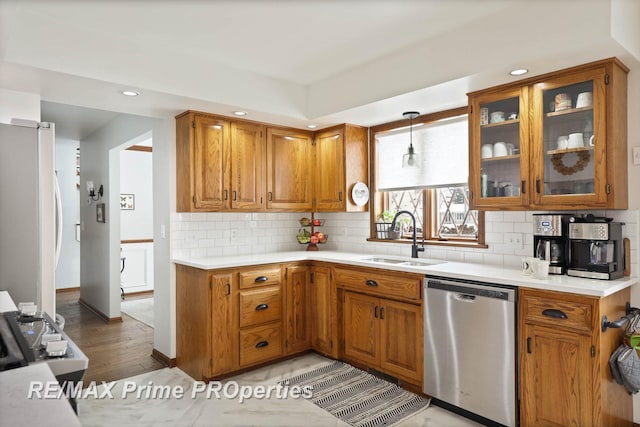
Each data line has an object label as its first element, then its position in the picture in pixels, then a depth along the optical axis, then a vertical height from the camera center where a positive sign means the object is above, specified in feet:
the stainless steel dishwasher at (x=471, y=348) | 8.35 -2.97
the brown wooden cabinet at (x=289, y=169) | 13.45 +1.39
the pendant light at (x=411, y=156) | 12.05 +1.60
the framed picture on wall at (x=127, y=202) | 23.41 +0.61
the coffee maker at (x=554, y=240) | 8.62 -0.67
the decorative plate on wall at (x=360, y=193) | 13.58 +0.56
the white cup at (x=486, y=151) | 9.68 +1.34
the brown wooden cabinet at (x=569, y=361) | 7.32 -2.81
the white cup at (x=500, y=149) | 9.46 +1.35
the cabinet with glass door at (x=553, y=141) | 7.98 +1.41
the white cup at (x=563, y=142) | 8.50 +1.35
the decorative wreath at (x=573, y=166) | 8.25 +0.91
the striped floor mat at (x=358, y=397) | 9.23 -4.52
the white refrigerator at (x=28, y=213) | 7.35 +0.02
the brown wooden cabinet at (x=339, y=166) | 13.51 +1.49
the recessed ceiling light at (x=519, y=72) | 8.45 +2.80
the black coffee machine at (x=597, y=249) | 8.04 -0.82
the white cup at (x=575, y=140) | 8.30 +1.35
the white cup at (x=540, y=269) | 8.32 -1.21
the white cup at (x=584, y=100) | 8.15 +2.13
